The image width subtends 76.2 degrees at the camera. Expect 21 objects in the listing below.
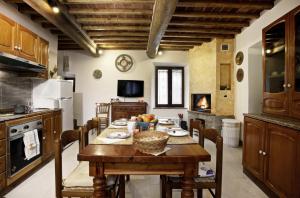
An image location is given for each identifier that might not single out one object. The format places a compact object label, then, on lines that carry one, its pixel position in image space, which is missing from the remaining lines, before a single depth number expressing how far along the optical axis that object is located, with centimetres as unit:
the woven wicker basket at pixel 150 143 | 126
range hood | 248
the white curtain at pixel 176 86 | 657
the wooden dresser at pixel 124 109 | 570
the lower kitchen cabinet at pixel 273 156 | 177
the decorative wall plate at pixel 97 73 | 610
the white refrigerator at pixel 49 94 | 367
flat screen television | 603
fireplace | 540
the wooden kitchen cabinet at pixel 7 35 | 250
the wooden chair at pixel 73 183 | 143
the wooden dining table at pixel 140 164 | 125
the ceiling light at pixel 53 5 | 276
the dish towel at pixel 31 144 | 260
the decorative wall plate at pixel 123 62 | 609
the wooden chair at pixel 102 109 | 572
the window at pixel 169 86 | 651
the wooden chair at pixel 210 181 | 152
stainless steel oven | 229
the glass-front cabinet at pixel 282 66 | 212
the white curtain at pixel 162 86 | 651
